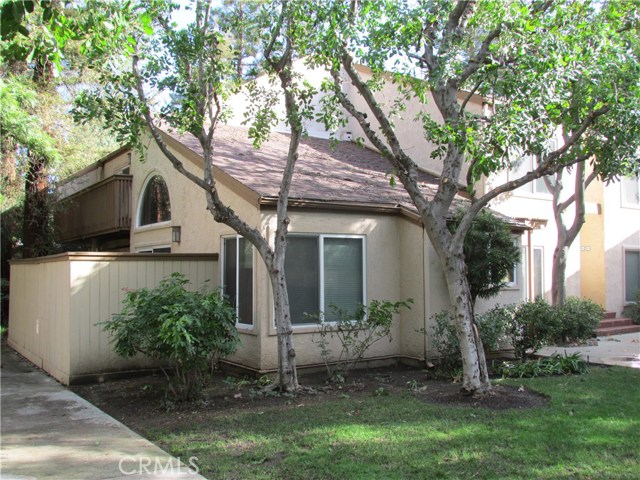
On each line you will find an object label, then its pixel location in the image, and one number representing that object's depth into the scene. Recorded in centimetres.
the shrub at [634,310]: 1631
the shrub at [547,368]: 924
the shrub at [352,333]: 916
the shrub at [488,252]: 988
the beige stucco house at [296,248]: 939
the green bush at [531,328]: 1058
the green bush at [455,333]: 936
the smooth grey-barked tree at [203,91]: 797
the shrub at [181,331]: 734
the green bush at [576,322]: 1203
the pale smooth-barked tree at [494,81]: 702
